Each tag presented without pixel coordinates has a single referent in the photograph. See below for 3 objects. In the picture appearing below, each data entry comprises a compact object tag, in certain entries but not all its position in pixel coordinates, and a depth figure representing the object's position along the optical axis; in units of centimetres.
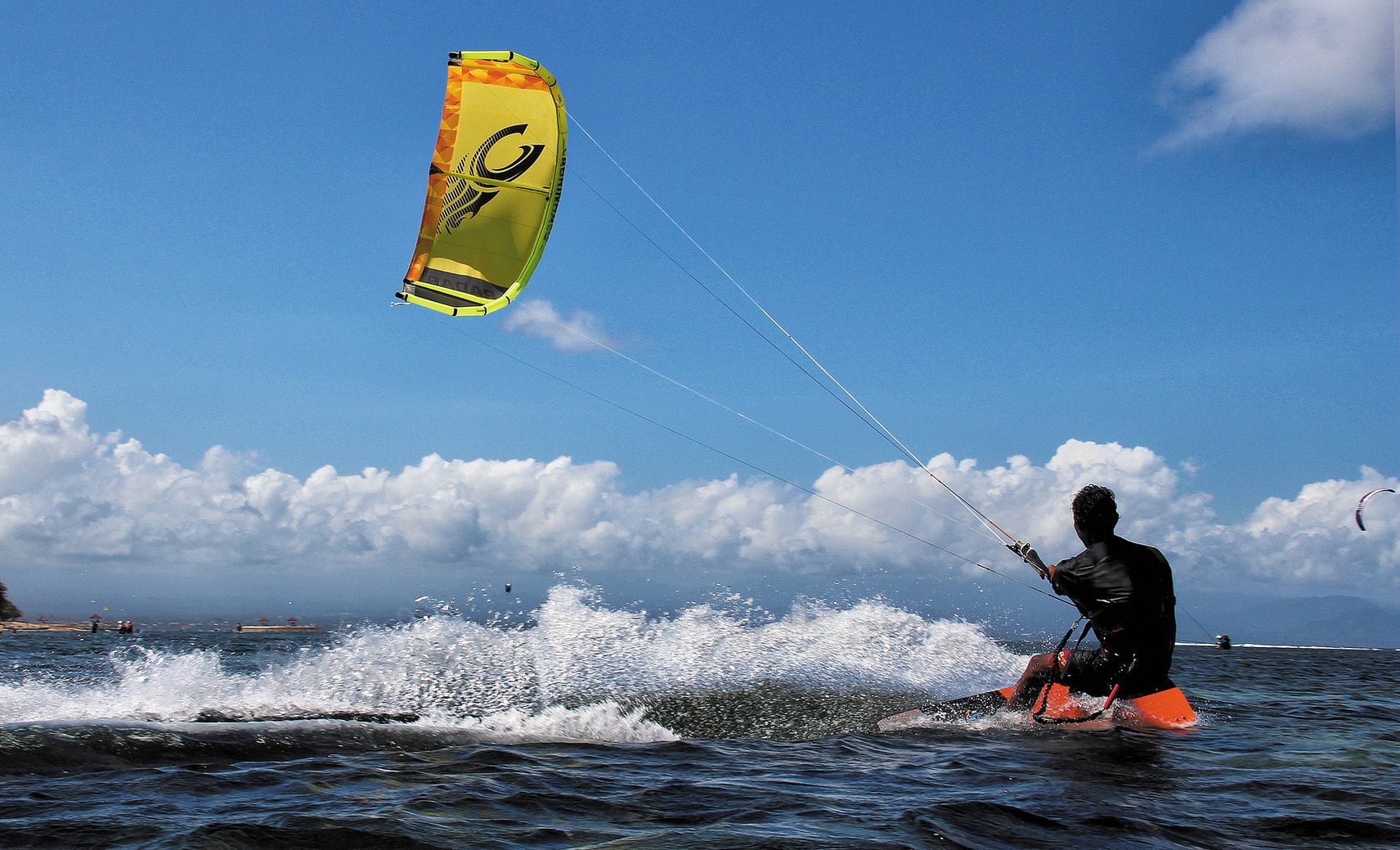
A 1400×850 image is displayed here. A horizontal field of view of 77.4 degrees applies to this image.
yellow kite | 1347
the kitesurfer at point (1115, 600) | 918
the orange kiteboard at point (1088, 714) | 981
